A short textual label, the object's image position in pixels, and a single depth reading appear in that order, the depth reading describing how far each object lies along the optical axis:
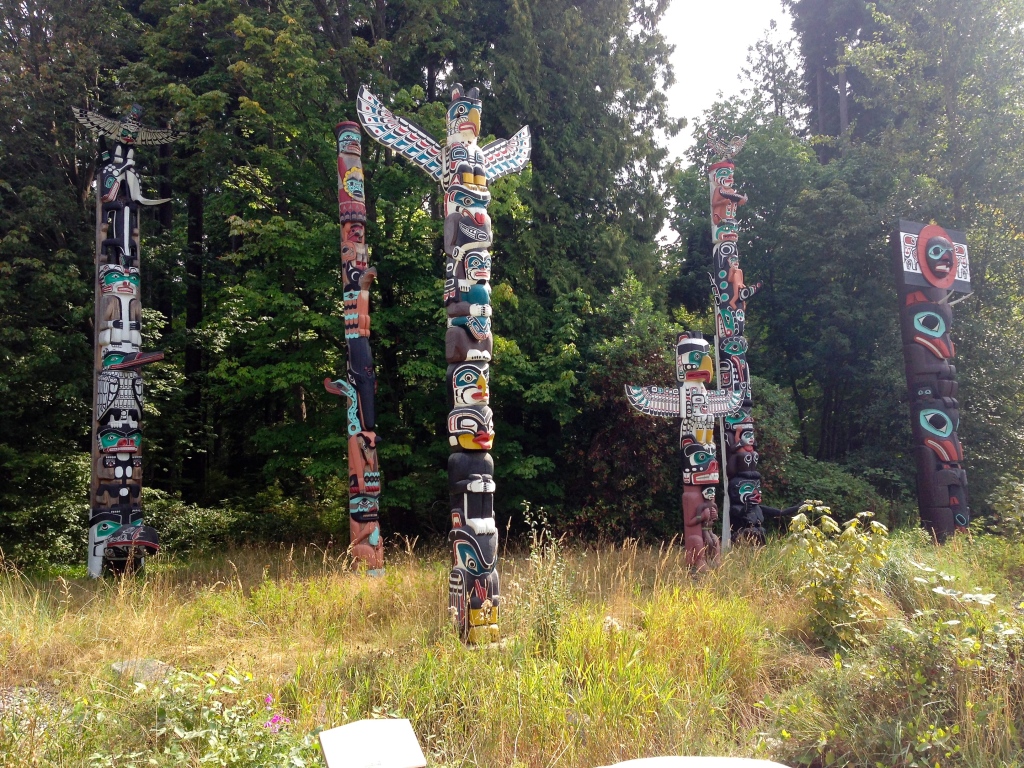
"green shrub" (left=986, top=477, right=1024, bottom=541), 7.23
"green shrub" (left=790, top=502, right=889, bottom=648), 5.15
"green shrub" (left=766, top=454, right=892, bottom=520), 11.75
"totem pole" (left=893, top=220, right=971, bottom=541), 9.30
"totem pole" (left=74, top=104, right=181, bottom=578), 8.27
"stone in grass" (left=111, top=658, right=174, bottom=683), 4.11
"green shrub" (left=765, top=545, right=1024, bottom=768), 3.27
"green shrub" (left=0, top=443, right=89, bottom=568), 10.96
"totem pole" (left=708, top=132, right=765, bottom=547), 9.67
